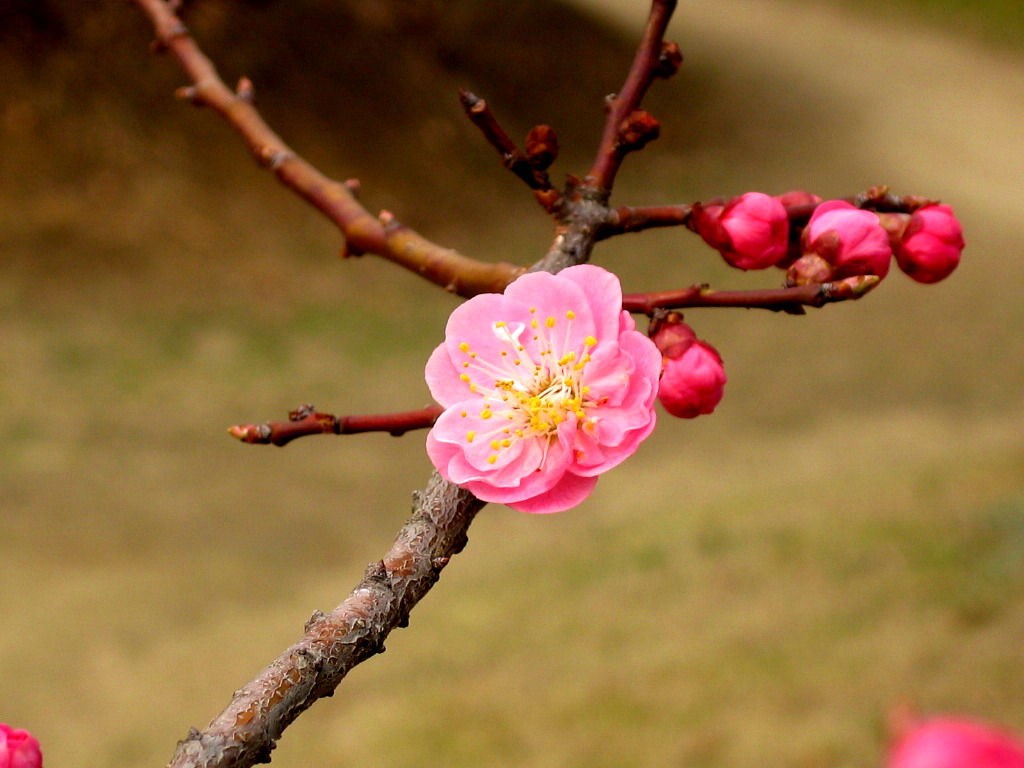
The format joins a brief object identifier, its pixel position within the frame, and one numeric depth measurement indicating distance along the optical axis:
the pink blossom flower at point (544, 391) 0.53
